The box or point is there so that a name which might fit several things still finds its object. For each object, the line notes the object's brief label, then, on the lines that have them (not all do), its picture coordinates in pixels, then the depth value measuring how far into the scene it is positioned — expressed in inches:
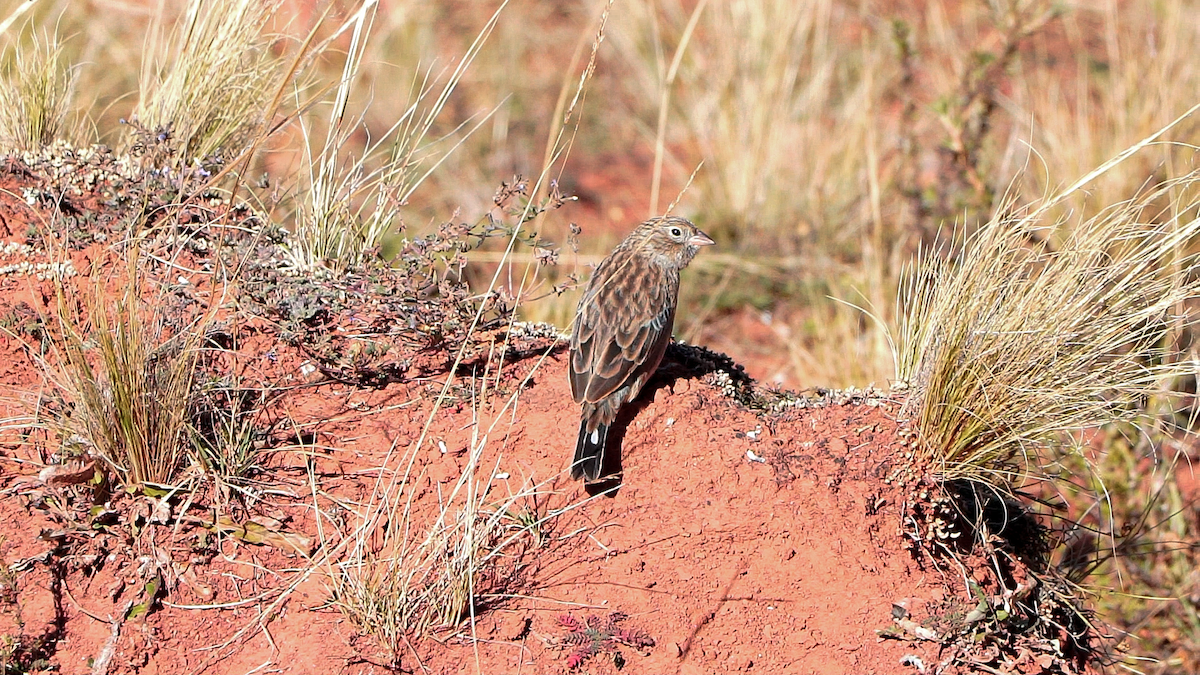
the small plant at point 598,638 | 307.7
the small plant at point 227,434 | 327.3
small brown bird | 340.5
